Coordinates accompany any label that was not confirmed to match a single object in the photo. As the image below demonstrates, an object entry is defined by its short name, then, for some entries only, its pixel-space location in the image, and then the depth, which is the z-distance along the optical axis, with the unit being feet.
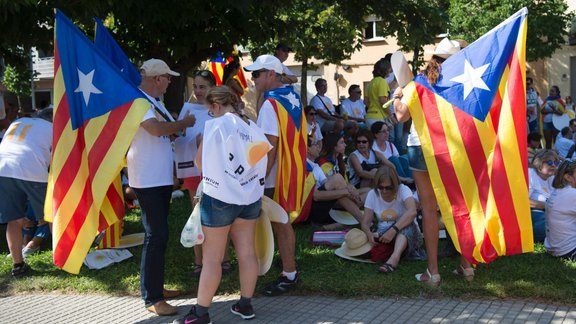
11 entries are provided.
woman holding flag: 17.98
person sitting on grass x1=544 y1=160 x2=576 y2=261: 19.42
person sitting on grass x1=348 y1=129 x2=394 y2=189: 28.04
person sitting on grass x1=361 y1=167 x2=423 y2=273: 20.17
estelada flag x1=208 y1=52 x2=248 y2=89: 36.55
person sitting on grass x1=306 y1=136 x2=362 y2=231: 24.99
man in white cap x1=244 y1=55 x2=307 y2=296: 17.99
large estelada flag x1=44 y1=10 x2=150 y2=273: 17.34
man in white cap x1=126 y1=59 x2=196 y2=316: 16.84
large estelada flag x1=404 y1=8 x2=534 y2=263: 17.28
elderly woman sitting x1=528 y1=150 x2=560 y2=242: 22.79
